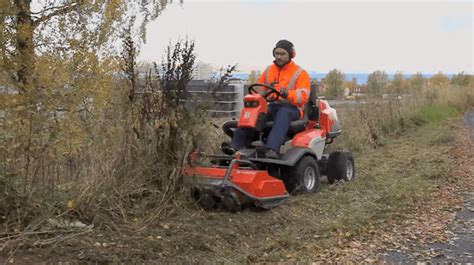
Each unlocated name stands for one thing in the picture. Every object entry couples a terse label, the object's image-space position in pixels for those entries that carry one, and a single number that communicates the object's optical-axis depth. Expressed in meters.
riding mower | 6.43
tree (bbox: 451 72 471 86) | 39.75
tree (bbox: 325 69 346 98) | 23.69
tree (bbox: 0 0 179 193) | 5.12
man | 7.47
